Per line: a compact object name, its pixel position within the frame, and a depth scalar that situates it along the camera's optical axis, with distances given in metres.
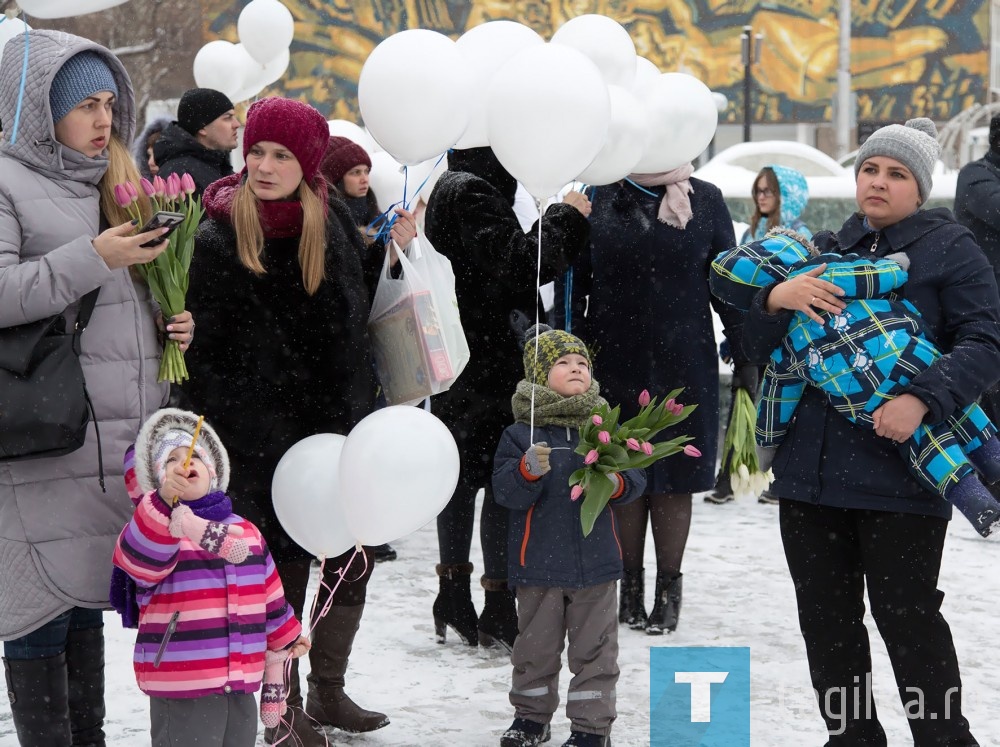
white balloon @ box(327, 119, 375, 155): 6.77
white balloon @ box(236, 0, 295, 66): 7.54
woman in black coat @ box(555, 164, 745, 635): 4.80
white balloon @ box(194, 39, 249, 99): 7.64
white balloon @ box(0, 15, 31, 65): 4.38
